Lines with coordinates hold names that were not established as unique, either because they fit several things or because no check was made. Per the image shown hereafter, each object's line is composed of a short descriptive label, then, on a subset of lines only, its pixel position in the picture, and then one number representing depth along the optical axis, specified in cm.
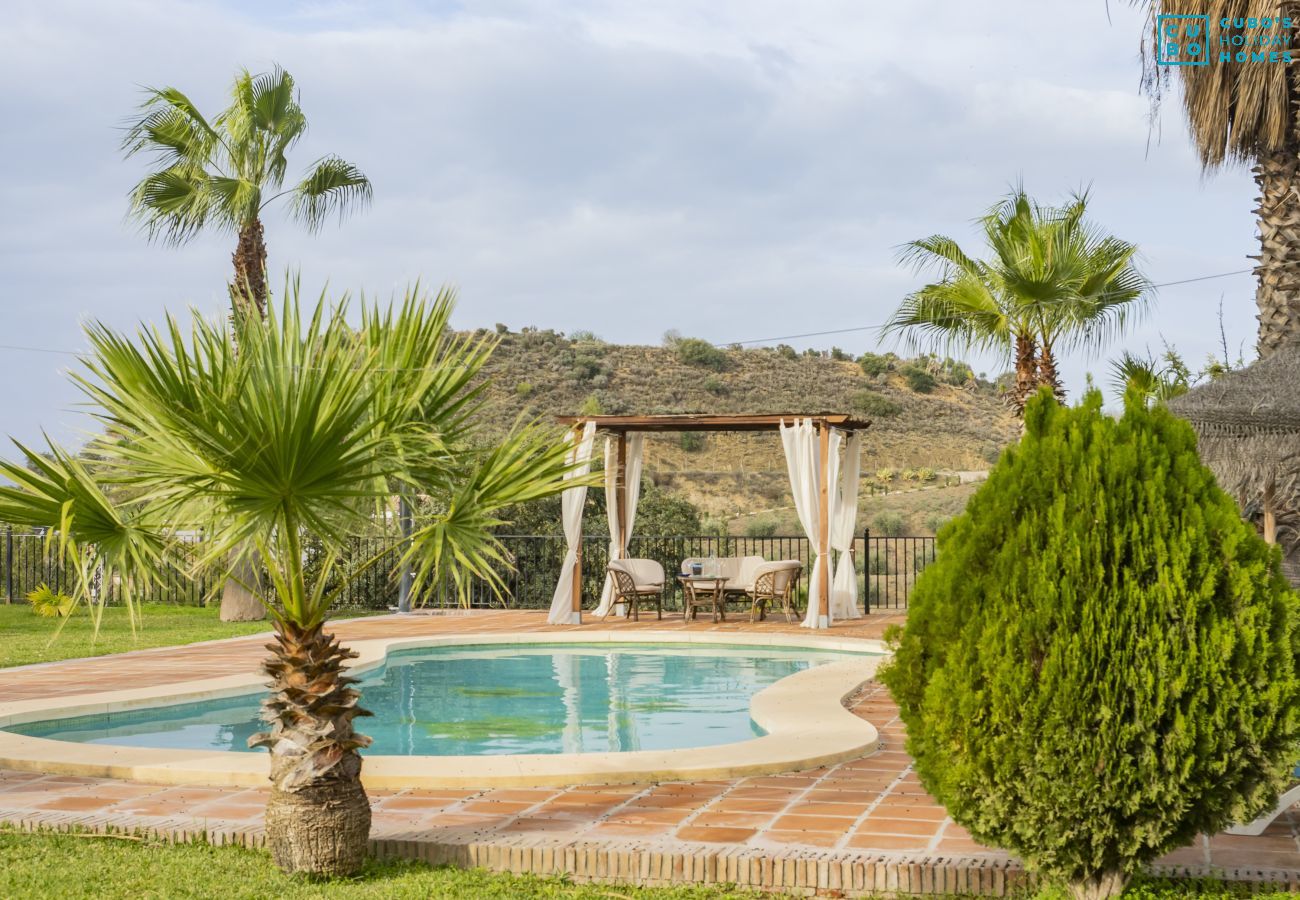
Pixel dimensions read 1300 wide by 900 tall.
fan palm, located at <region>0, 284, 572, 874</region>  366
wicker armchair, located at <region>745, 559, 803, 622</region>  1408
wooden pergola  1334
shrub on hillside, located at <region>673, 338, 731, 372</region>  4003
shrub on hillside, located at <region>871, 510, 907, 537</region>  2791
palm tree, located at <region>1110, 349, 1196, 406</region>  1293
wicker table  1416
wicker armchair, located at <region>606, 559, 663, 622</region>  1441
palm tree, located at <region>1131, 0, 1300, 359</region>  954
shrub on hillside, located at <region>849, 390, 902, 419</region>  3722
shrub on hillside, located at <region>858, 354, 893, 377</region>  4094
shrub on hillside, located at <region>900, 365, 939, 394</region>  4025
